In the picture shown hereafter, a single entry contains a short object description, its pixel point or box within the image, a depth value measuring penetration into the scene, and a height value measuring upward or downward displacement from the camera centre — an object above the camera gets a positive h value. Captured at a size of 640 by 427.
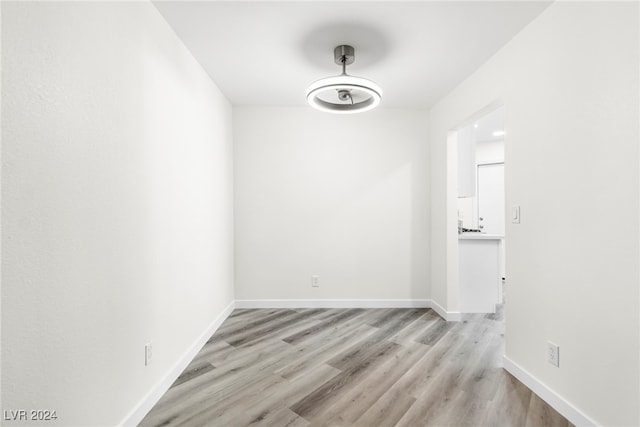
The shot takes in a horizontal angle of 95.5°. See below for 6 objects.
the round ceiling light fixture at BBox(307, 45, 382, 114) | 2.10 +0.95
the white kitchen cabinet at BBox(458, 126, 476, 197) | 3.34 +0.57
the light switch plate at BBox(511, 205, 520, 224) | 2.05 -0.02
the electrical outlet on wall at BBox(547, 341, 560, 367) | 1.71 -0.85
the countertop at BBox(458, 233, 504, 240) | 3.26 -0.28
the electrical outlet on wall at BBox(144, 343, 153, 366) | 1.65 -0.81
